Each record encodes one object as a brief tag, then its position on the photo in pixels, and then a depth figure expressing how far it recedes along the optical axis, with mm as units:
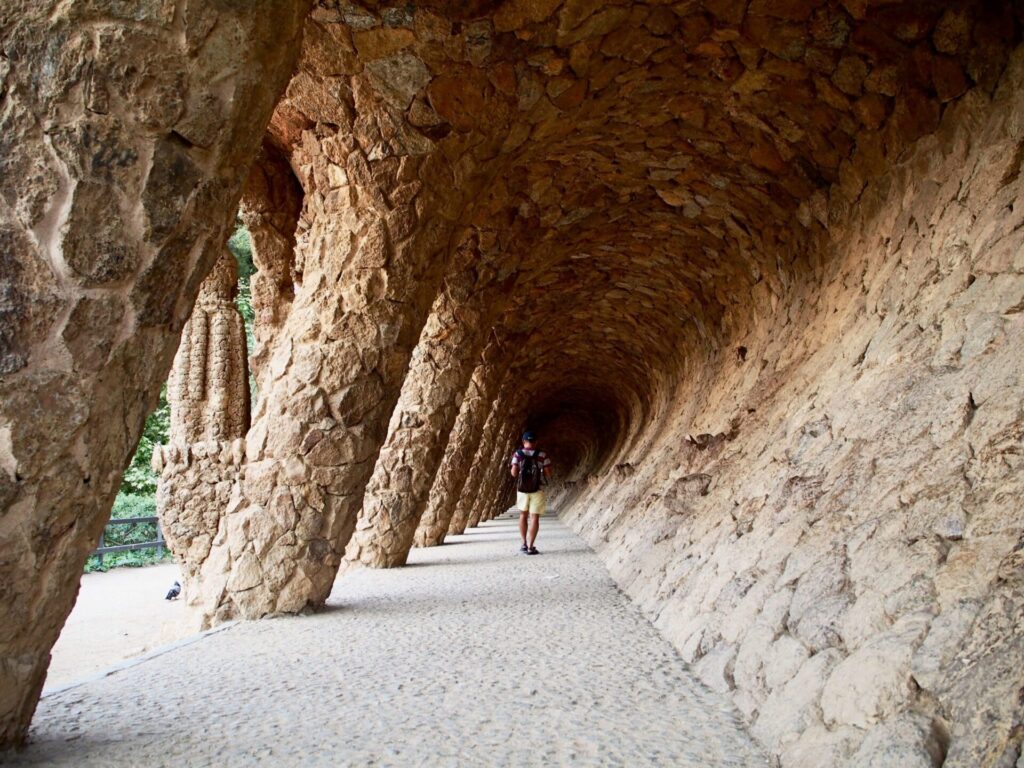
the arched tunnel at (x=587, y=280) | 2004
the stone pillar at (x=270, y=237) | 6391
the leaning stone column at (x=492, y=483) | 15537
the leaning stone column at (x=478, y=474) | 12766
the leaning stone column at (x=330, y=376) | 4688
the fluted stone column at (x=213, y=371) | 7020
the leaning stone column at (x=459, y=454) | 10164
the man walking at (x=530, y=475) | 8312
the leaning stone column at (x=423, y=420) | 7469
